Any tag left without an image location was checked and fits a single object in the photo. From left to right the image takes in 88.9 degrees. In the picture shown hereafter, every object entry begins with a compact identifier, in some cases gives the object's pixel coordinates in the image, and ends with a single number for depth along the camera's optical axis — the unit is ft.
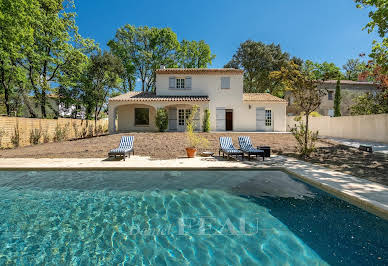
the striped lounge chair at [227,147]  30.96
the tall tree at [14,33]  51.57
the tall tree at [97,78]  77.56
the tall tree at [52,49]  64.28
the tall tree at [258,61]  106.01
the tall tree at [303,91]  32.91
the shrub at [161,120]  62.80
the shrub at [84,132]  68.69
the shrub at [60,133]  55.77
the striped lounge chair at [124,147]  30.99
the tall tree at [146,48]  110.52
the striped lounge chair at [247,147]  30.63
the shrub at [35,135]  48.16
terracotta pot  33.10
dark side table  33.17
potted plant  33.17
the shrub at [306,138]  32.81
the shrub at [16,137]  43.73
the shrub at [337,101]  85.54
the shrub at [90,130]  73.62
